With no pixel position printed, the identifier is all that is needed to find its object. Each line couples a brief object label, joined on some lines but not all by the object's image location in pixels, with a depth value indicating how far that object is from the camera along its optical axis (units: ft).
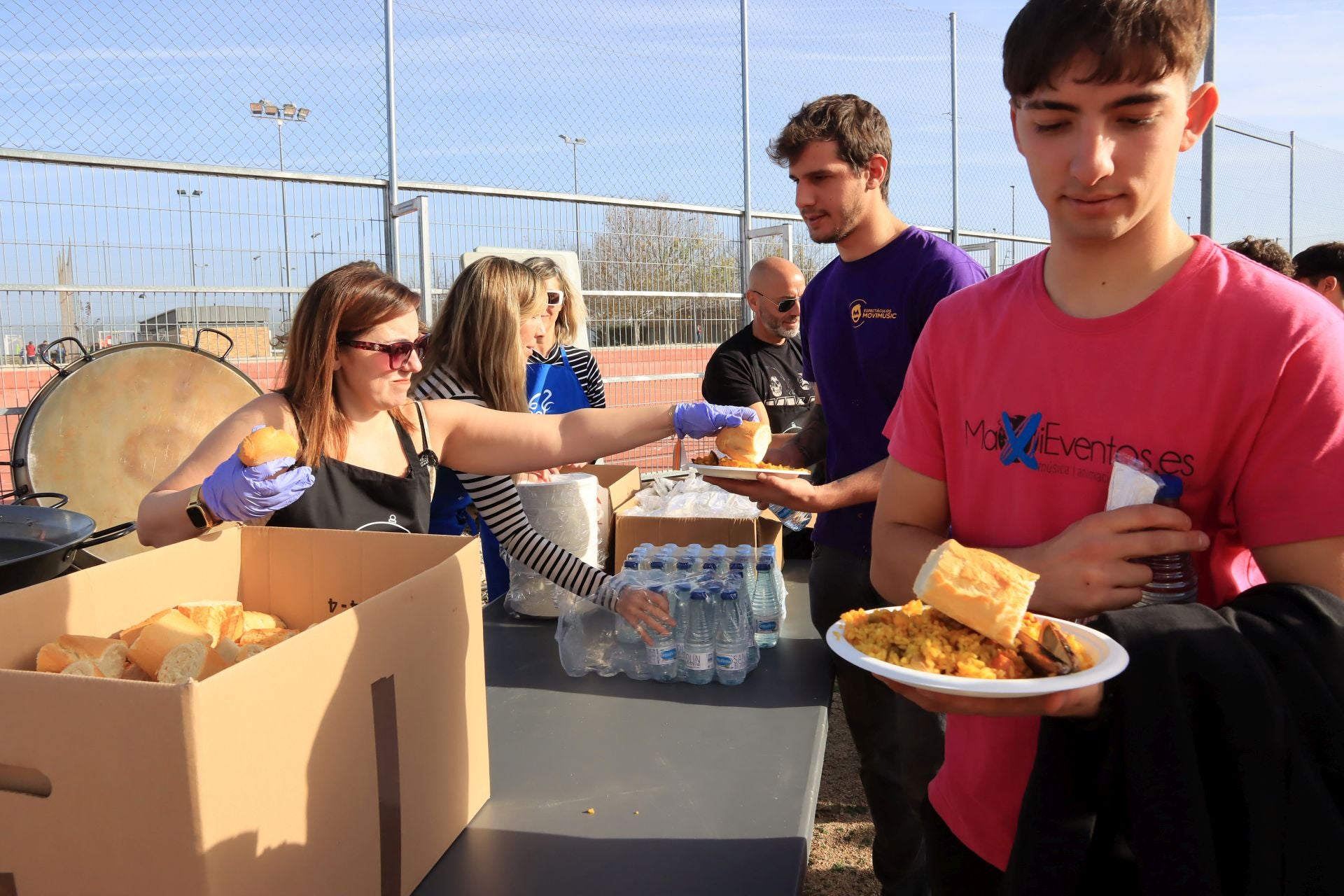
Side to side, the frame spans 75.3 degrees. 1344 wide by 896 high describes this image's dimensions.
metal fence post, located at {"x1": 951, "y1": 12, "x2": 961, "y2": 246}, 32.24
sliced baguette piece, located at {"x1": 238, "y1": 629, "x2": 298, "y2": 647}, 4.84
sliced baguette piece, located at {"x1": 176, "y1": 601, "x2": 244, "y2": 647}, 4.74
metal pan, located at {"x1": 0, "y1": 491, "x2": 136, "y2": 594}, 6.26
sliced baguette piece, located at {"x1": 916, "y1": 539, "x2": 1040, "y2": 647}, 3.39
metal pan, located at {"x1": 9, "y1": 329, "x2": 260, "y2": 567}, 12.41
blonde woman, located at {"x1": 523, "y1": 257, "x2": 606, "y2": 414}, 15.29
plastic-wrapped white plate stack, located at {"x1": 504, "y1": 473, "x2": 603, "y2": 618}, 9.05
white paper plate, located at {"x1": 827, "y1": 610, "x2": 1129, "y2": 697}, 2.99
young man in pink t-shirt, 3.43
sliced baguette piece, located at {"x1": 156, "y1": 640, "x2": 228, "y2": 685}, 3.81
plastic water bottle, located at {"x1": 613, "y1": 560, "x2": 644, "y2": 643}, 7.25
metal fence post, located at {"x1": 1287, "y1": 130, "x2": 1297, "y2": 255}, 31.07
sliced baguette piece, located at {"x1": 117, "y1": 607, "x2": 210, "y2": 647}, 4.45
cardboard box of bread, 2.89
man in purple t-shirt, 8.43
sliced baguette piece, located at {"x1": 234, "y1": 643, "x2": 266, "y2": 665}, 4.16
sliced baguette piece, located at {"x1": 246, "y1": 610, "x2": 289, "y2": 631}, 5.11
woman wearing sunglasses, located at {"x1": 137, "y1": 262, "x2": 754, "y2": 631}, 6.84
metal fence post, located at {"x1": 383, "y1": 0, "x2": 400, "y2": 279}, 17.72
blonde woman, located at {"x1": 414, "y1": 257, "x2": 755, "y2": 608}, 8.63
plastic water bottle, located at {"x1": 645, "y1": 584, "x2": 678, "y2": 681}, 6.91
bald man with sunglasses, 17.04
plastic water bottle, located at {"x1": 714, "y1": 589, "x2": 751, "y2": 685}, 6.92
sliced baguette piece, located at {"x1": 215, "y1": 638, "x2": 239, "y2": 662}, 4.14
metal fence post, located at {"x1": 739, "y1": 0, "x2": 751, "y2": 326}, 25.45
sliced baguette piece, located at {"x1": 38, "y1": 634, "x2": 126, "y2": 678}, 3.91
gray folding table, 4.47
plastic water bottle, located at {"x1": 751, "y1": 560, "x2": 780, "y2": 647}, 7.86
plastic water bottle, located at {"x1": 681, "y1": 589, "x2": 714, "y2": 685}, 6.86
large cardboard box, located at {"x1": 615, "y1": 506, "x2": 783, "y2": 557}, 9.34
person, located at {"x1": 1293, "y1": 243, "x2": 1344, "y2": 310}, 16.40
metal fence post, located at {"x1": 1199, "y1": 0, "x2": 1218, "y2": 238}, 21.36
